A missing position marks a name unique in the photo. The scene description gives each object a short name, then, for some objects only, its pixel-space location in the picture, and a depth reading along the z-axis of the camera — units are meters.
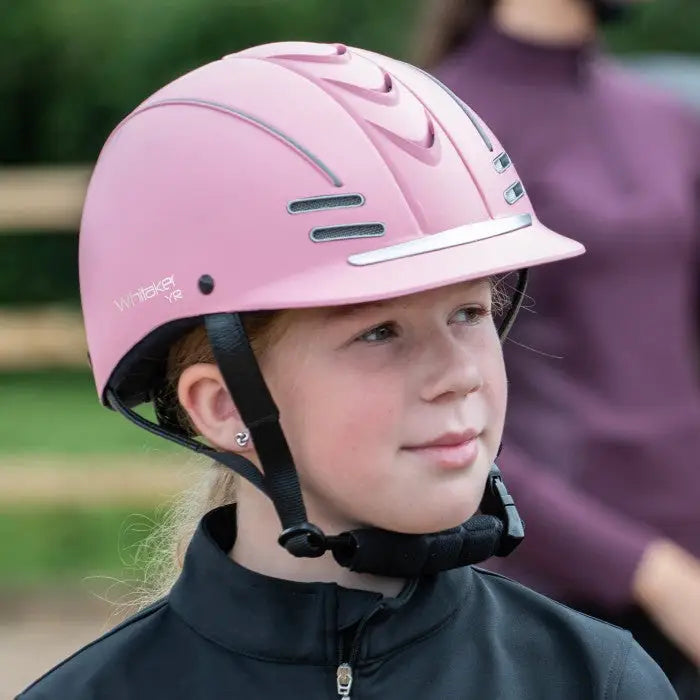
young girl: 4.73
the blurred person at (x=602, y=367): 6.86
